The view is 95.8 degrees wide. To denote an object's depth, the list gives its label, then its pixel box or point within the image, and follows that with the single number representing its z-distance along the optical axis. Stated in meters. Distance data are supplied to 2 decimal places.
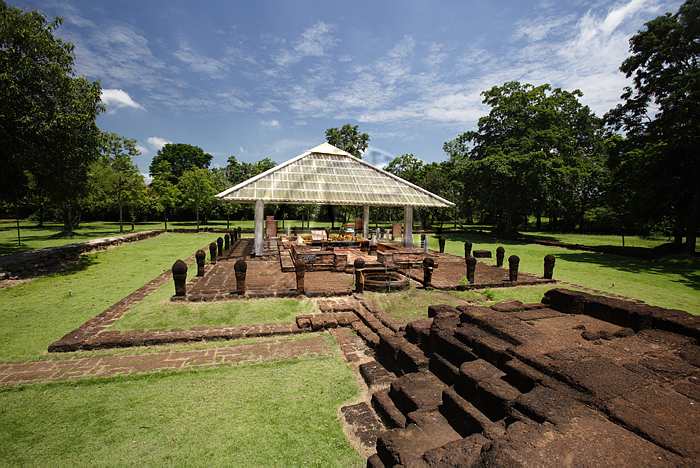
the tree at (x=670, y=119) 15.58
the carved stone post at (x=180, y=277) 8.19
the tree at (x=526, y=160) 26.19
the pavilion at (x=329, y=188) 14.95
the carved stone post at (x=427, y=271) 10.05
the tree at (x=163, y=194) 38.00
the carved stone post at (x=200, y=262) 10.81
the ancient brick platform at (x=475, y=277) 10.48
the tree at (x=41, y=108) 11.15
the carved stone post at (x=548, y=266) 11.38
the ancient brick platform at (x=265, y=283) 8.84
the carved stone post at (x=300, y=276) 8.93
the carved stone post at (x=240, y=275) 8.47
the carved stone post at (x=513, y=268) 10.78
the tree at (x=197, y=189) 35.28
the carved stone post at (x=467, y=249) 14.74
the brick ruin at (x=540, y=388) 2.46
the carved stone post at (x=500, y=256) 13.84
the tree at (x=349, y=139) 41.25
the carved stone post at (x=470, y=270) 10.39
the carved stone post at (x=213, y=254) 13.90
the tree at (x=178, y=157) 64.00
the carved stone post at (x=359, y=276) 9.10
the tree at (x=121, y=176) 29.53
